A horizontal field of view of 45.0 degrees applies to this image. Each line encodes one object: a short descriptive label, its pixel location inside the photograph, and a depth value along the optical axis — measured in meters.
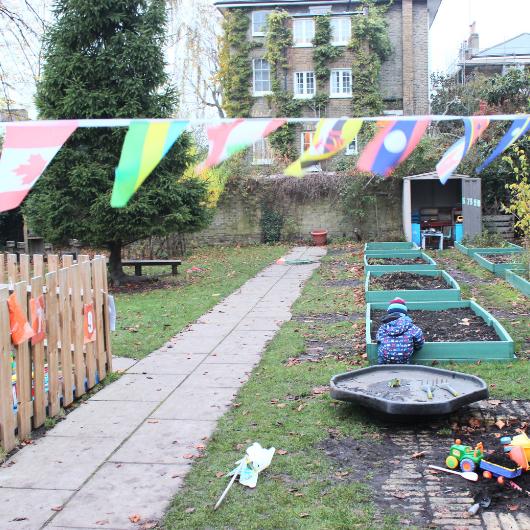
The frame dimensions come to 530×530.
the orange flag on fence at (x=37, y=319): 5.66
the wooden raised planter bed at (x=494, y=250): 17.88
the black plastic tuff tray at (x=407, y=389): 5.25
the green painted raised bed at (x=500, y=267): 14.42
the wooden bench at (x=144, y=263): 16.28
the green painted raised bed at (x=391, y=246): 20.98
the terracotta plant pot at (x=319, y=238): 25.58
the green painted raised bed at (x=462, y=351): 7.37
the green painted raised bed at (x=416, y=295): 10.60
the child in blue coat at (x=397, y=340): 7.09
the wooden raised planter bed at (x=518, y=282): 11.99
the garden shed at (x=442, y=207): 21.45
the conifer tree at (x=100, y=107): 13.98
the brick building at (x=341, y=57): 35.22
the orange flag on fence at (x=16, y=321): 5.32
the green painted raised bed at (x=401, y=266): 14.35
